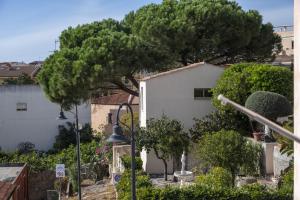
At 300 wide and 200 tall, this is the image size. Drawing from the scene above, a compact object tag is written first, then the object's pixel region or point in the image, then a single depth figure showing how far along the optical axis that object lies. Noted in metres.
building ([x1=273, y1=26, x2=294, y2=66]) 58.37
